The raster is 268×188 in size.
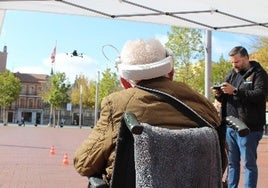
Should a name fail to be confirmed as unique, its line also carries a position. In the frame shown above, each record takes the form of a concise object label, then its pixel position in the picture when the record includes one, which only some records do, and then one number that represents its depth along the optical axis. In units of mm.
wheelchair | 1807
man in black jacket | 4355
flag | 56375
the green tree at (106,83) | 56606
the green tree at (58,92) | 71062
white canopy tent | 5297
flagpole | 56375
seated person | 1946
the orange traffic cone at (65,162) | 10279
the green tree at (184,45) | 27594
